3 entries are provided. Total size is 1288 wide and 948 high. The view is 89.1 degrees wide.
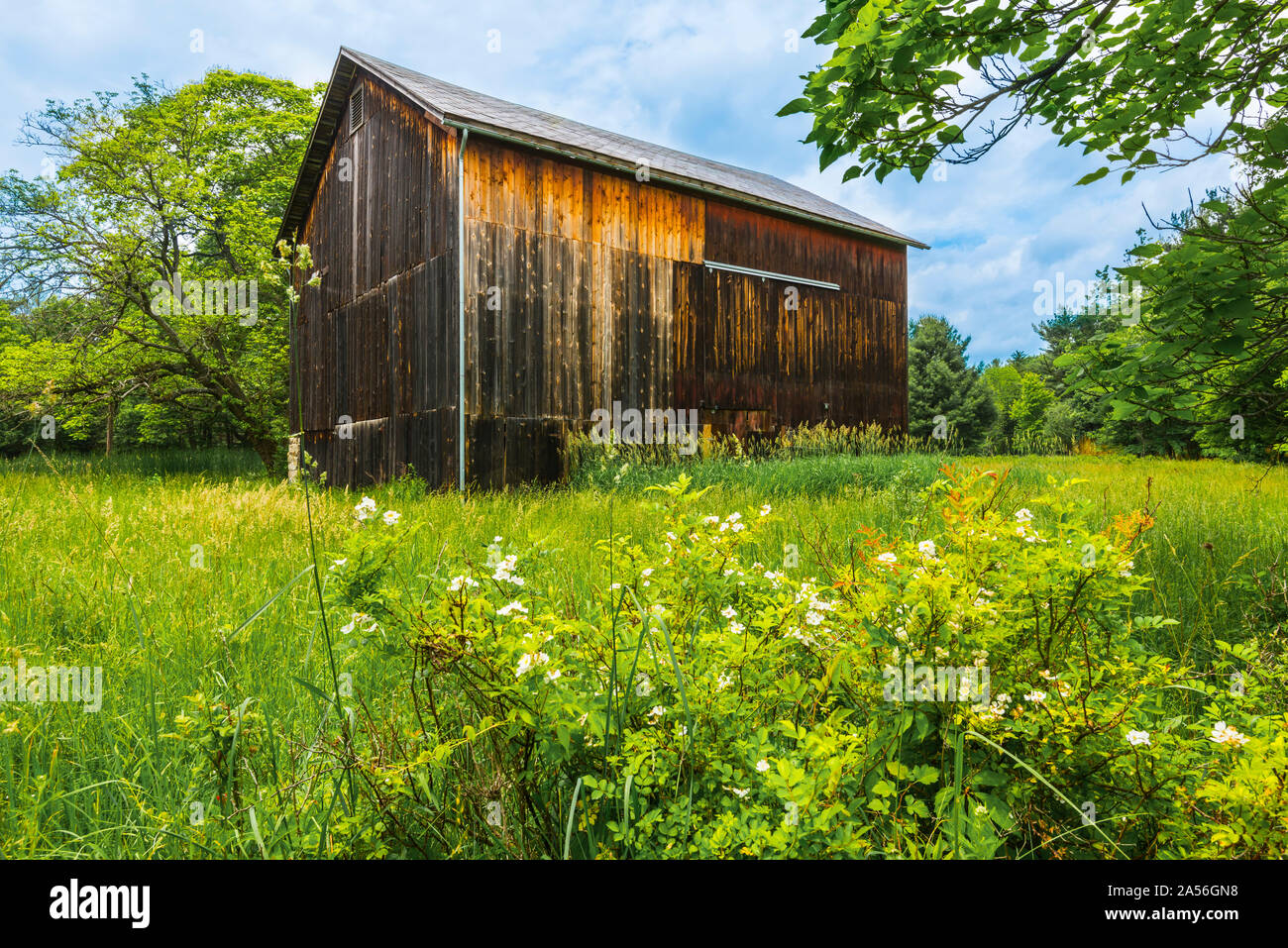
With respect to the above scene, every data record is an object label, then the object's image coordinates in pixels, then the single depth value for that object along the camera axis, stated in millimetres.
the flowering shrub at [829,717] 1402
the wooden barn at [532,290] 10461
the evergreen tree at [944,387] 32219
